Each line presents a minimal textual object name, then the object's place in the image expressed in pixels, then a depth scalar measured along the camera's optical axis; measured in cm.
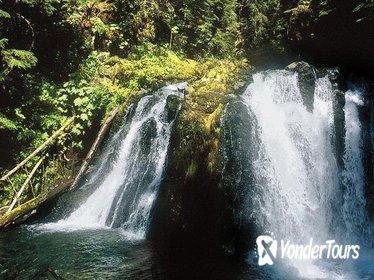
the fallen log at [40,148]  970
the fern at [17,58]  916
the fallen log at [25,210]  917
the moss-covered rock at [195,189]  831
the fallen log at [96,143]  1059
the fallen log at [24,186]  959
